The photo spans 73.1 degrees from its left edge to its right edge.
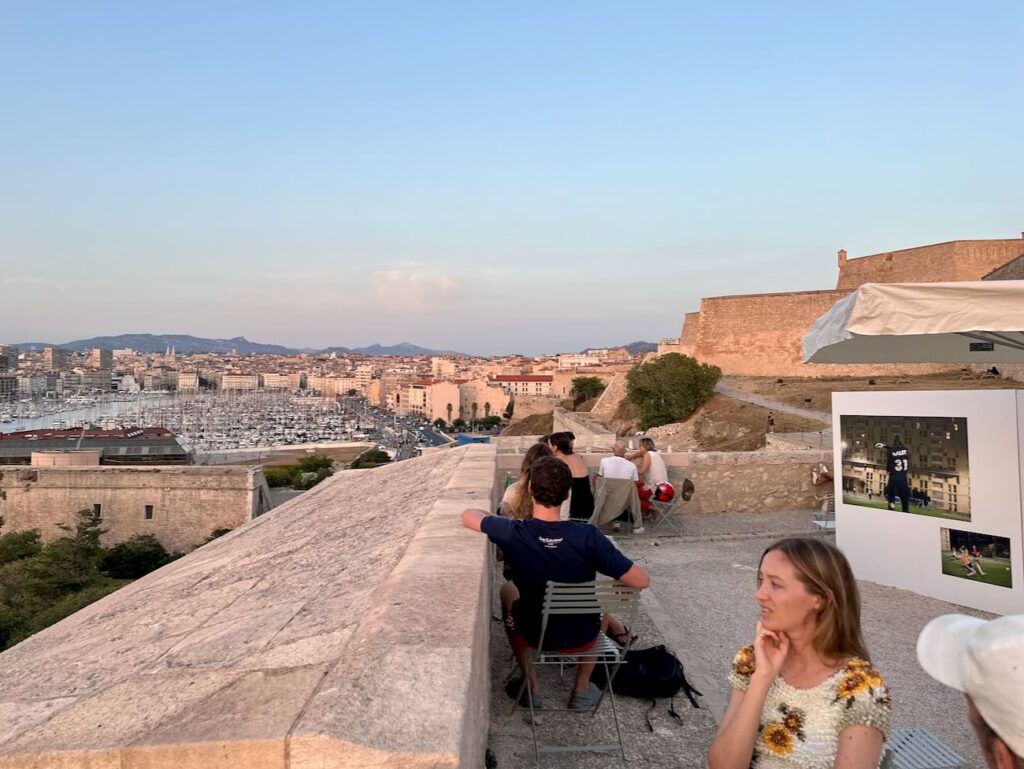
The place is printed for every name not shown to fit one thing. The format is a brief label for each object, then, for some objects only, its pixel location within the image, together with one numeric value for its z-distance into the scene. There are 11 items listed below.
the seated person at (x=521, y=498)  4.16
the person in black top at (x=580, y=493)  6.68
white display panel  4.98
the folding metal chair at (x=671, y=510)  7.87
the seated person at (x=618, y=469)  7.45
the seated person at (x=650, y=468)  8.12
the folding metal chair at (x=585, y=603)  3.02
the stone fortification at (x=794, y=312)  40.66
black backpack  3.57
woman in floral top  1.84
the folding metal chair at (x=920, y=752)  2.48
